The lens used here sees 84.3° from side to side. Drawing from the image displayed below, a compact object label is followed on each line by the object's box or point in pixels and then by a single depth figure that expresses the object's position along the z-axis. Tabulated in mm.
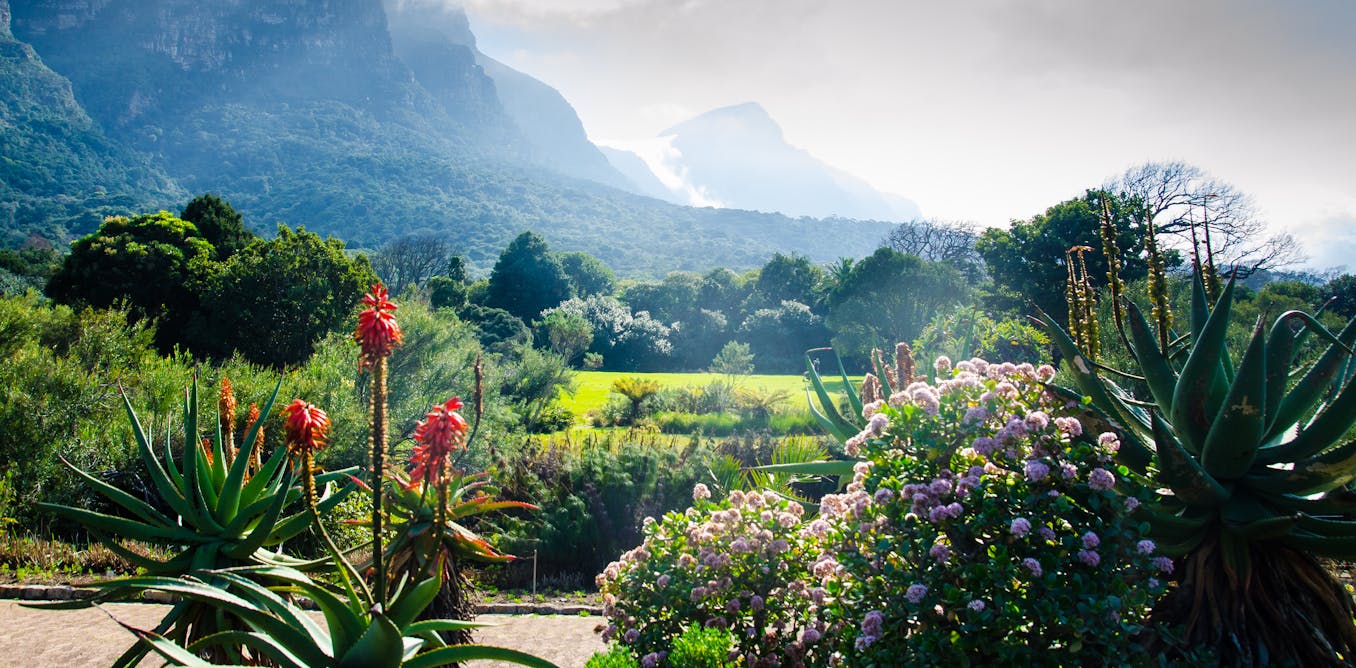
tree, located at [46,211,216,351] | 26047
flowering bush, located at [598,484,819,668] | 4516
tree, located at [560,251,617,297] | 68062
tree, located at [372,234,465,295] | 71125
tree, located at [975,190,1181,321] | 33562
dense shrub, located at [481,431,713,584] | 9953
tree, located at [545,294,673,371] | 47469
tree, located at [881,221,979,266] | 61688
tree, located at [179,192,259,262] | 31281
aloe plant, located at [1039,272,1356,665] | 3072
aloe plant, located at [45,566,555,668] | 2520
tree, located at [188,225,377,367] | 23766
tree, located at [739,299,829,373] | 50969
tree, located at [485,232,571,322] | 54781
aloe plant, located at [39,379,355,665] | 3799
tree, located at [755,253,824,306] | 60231
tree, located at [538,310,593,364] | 38156
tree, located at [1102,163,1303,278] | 28197
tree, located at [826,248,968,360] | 41500
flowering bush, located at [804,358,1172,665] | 3057
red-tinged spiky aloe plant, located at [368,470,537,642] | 4699
